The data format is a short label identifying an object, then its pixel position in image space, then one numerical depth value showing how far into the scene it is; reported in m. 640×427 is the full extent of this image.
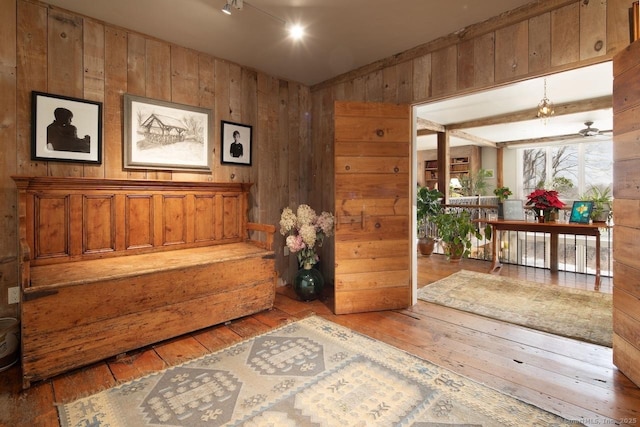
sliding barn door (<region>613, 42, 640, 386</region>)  1.82
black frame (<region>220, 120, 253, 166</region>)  3.28
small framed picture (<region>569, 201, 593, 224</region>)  3.92
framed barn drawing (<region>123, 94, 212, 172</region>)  2.71
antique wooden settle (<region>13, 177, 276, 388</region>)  1.92
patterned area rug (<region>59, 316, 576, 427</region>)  1.56
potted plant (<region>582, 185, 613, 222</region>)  4.10
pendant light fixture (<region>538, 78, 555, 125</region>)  4.10
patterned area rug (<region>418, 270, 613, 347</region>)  2.60
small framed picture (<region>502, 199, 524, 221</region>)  5.11
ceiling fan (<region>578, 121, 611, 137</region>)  6.35
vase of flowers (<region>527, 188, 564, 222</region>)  4.09
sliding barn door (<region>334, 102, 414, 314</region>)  2.93
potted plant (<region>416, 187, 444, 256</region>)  5.36
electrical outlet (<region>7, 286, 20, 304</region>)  2.25
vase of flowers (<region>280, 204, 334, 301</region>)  3.31
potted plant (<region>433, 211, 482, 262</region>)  5.09
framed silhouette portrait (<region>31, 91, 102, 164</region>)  2.30
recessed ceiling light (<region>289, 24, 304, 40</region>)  2.68
